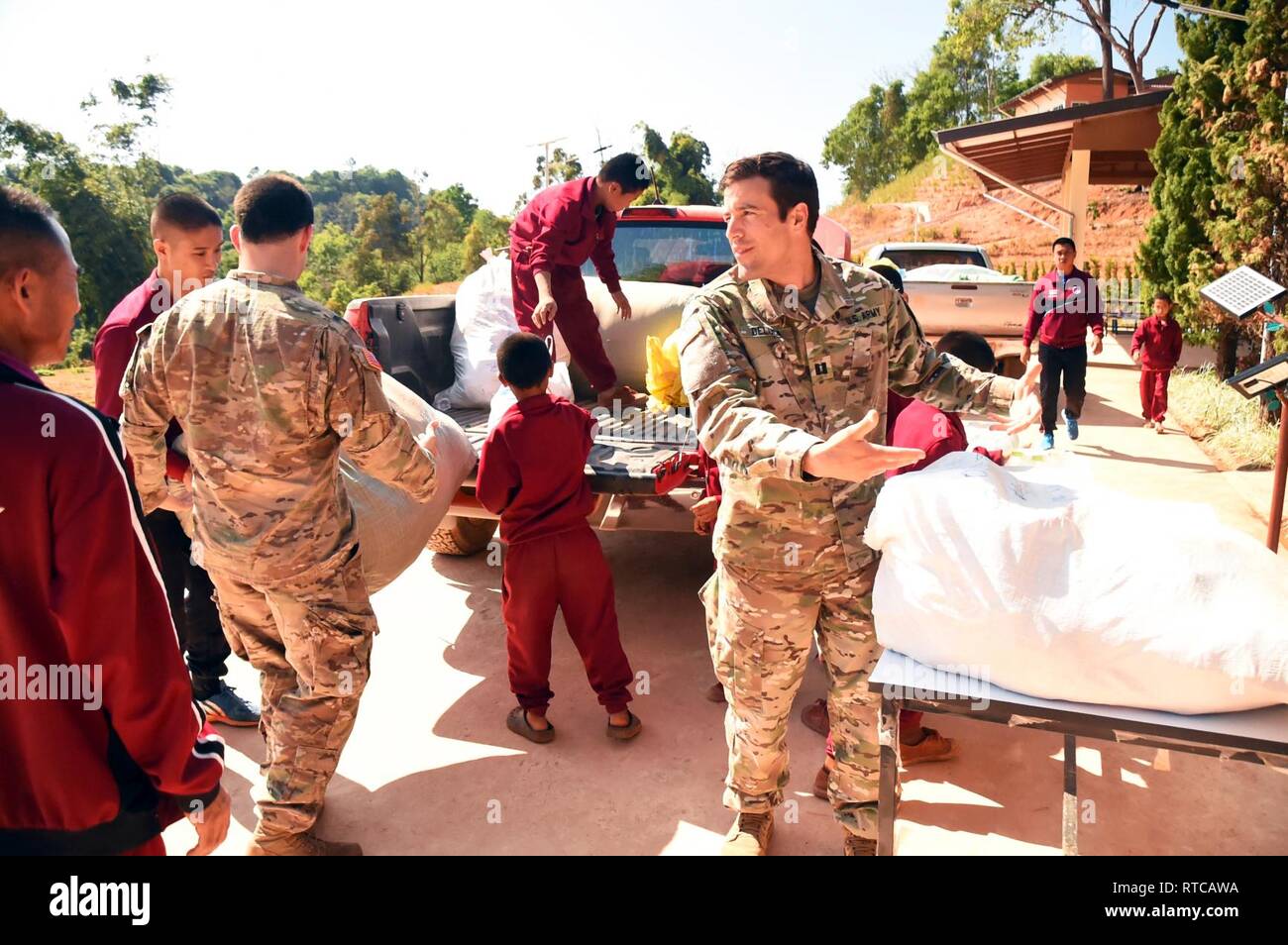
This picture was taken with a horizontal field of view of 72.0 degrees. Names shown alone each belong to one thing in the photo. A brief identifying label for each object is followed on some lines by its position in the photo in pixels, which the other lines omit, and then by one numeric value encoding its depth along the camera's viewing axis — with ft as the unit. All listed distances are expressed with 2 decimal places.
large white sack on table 5.88
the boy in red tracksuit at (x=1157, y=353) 27.37
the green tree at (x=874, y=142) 146.92
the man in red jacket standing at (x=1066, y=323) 24.99
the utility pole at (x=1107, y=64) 76.54
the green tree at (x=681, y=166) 116.57
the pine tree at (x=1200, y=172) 27.78
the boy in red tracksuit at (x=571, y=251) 13.65
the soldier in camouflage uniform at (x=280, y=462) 7.76
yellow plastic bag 14.08
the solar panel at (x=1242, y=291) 13.20
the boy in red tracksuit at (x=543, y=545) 10.38
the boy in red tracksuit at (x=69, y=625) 4.31
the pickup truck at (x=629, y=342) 12.42
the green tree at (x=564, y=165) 103.89
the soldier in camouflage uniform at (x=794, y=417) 7.34
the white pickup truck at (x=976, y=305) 32.96
